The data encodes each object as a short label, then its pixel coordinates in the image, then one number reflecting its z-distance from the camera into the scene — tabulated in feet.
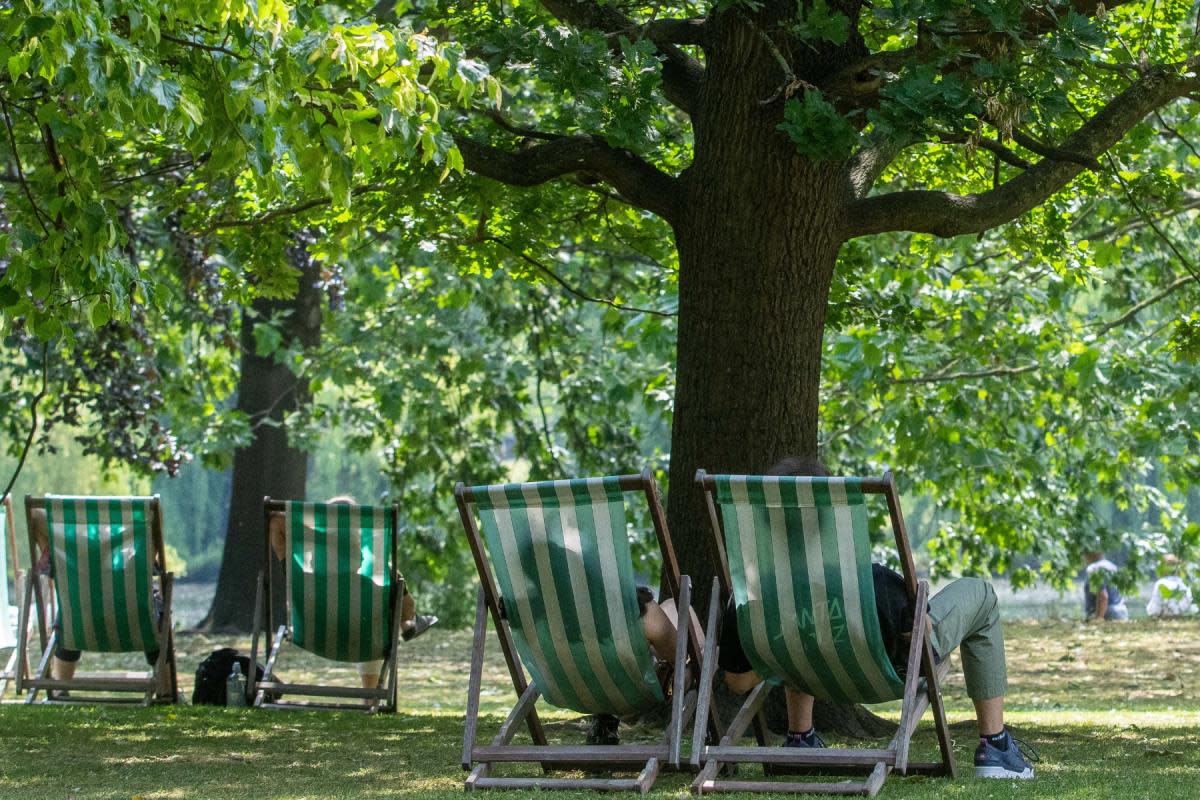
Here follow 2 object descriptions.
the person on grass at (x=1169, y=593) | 98.42
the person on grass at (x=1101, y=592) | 100.86
